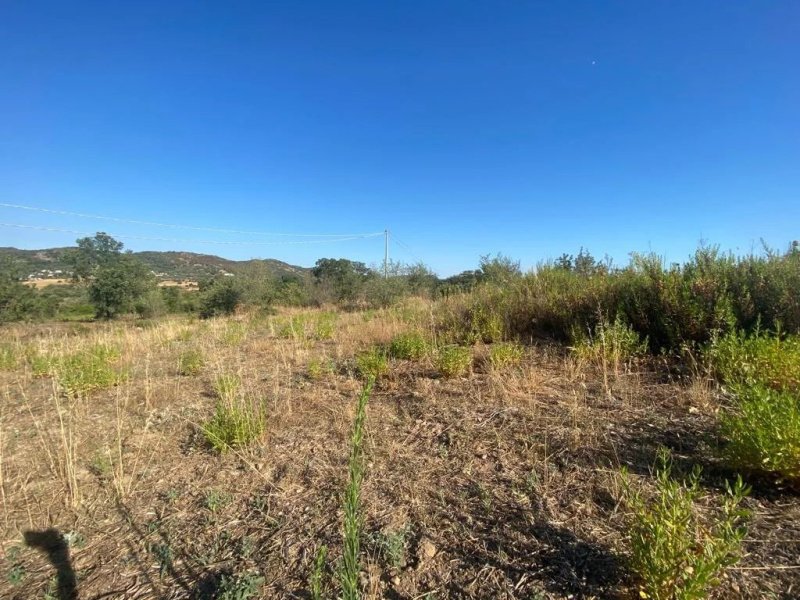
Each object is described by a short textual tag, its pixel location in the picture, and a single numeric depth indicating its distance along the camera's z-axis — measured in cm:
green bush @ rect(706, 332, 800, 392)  270
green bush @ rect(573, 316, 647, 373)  414
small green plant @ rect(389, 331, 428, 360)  513
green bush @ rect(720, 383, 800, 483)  179
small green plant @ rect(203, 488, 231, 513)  223
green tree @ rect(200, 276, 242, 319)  1897
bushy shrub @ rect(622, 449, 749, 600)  120
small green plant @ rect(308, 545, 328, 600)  94
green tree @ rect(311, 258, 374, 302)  1761
